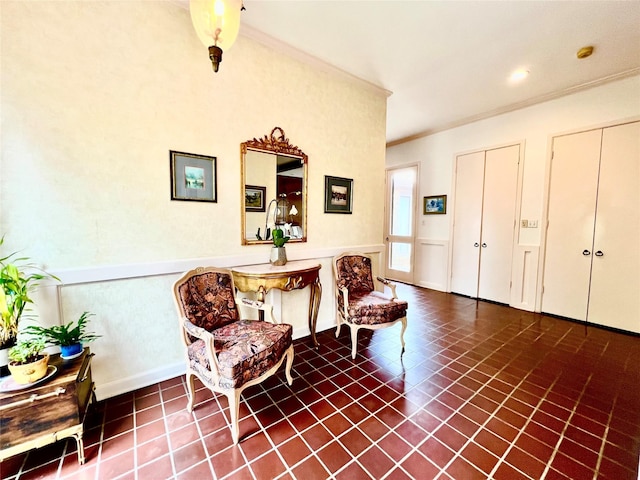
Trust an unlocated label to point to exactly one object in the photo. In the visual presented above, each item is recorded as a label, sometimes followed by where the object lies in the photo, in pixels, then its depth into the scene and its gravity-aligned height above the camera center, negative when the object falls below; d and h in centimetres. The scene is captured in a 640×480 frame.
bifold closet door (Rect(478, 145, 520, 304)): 390 +3
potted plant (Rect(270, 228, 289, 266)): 246 -26
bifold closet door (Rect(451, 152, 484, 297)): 427 +2
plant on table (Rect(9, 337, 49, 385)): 132 -72
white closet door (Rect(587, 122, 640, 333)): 296 -10
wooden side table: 127 -97
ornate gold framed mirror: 244 +33
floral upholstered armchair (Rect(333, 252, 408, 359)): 245 -75
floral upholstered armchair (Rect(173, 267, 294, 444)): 154 -78
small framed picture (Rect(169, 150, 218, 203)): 206 +36
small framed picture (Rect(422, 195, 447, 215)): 471 +34
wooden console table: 219 -47
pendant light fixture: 158 +121
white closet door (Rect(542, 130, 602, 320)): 324 +3
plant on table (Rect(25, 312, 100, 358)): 154 -69
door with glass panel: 529 +3
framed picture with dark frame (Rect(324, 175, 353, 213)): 302 +33
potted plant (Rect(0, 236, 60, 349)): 139 -41
